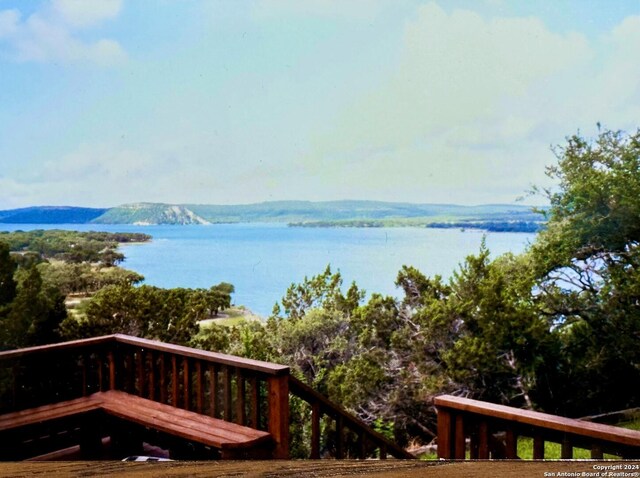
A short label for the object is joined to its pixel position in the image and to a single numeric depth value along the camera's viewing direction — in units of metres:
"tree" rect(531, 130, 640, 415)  2.01
